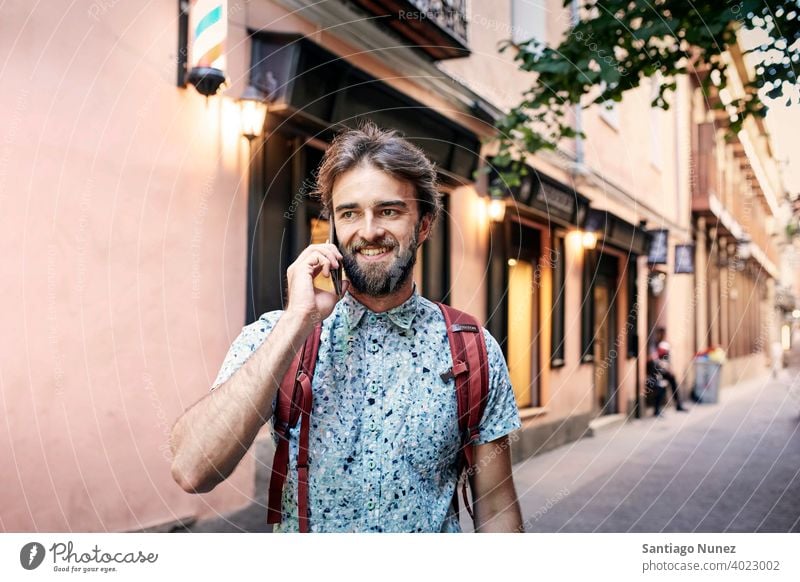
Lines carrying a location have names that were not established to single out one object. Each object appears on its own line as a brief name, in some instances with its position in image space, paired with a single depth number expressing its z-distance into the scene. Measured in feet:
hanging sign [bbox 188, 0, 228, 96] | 8.27
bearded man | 4.07
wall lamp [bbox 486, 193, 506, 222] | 12.59
